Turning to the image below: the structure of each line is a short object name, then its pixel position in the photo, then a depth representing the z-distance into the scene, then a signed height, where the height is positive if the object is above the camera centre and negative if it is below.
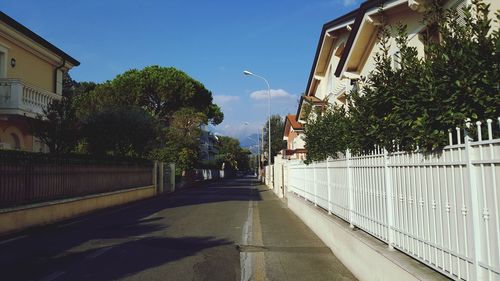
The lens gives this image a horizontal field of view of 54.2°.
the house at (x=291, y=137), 35.08 +3.44
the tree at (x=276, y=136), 73.24 +5.69
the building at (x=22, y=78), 18.94 +4.46
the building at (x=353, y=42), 13.52 +4.54
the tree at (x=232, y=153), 103.81 +5.25
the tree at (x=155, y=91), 43.25 +7.73
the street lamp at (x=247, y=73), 43.44 +8.89
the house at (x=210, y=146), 109.14 +7.11
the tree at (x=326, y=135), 11.80 +0.95
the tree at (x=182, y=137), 42.34 +3.28
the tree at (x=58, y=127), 17.30 +1.82
